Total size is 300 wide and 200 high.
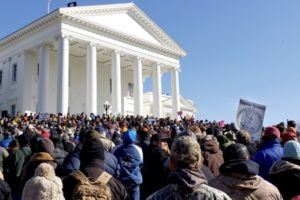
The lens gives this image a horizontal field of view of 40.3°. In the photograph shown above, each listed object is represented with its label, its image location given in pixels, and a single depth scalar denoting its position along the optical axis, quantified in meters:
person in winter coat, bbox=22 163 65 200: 3.82
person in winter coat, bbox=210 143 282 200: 3.27
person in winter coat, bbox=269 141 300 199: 3.65
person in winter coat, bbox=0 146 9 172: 7.49
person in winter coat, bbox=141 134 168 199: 6.30
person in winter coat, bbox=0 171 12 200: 4.79
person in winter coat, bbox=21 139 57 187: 5.12
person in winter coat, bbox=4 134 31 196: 6.97
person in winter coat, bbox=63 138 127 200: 4.03
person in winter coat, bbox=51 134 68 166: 6.47
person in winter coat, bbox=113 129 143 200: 6.27
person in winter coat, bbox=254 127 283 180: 5.27
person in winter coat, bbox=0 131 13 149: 10.37
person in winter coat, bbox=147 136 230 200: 2.60
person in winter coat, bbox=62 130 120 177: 5.30
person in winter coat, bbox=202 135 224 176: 5.75
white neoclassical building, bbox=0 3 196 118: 36.56
